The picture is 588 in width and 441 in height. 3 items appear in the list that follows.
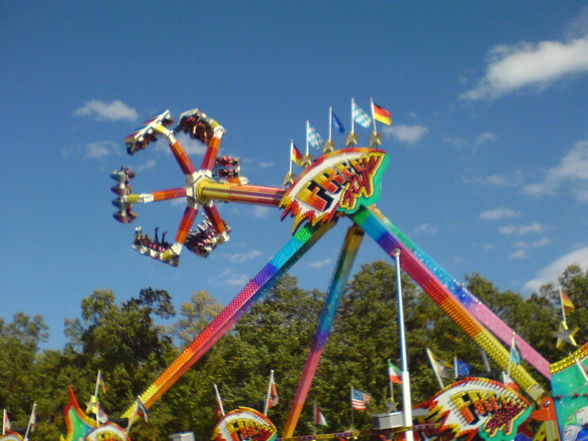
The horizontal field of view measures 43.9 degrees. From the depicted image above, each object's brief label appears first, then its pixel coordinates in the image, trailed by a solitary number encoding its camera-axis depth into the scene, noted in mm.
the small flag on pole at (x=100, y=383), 24678
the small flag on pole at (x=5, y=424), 25130
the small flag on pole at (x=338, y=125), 21928
